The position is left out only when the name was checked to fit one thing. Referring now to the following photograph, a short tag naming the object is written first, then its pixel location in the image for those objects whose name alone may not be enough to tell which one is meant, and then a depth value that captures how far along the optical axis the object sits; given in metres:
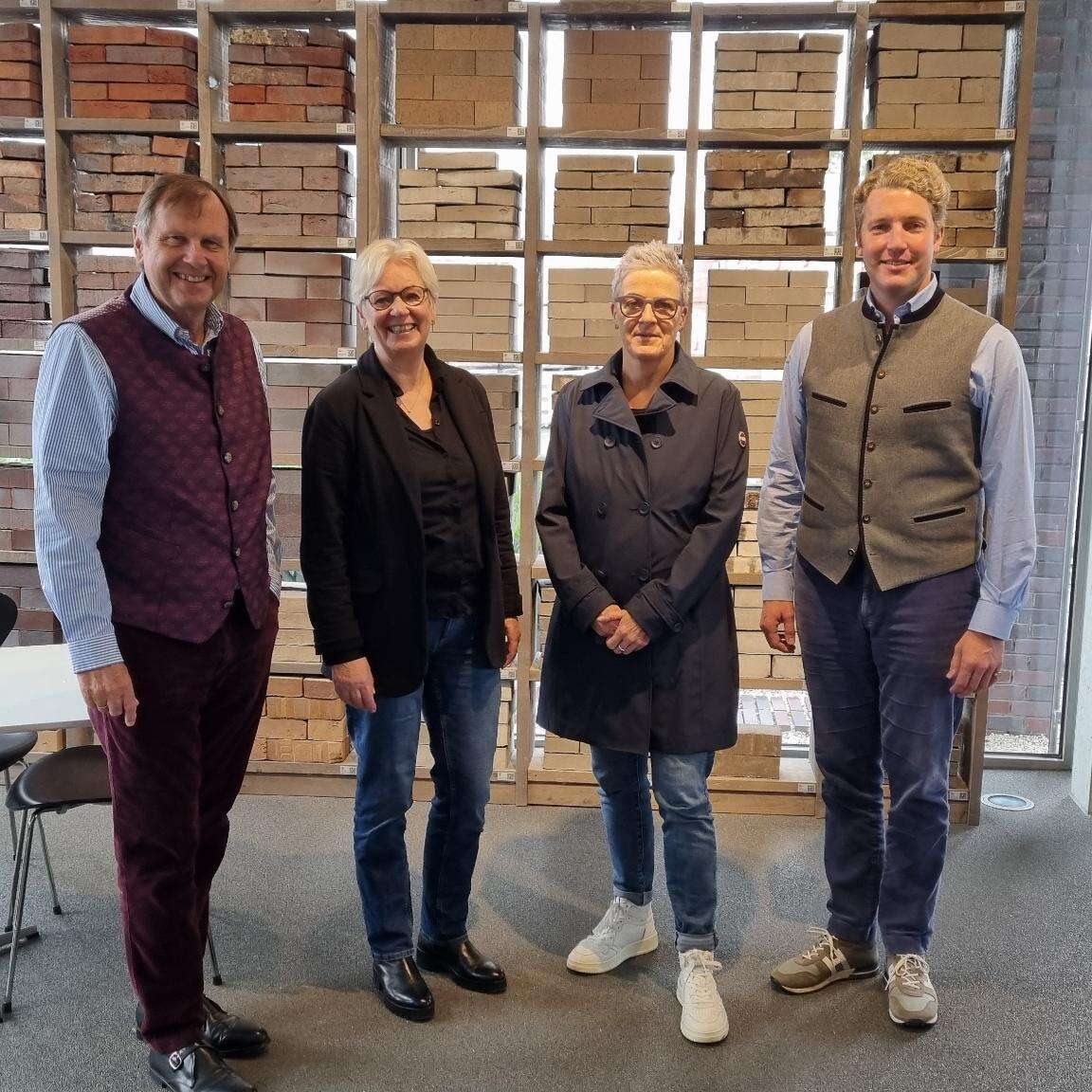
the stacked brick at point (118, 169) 3.76
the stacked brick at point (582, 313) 3.70
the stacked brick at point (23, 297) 3.88
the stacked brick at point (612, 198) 3.67
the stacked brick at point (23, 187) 3.84
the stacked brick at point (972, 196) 3.57
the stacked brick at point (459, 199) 3.71
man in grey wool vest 2.30
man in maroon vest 1.90
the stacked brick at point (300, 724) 3.94
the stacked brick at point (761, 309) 3.66
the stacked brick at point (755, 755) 3.86
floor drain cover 3.97
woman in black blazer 2.27
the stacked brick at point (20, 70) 3.73
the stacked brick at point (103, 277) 3.81
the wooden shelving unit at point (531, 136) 3.54
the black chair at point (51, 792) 2.50
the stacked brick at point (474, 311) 3.75
